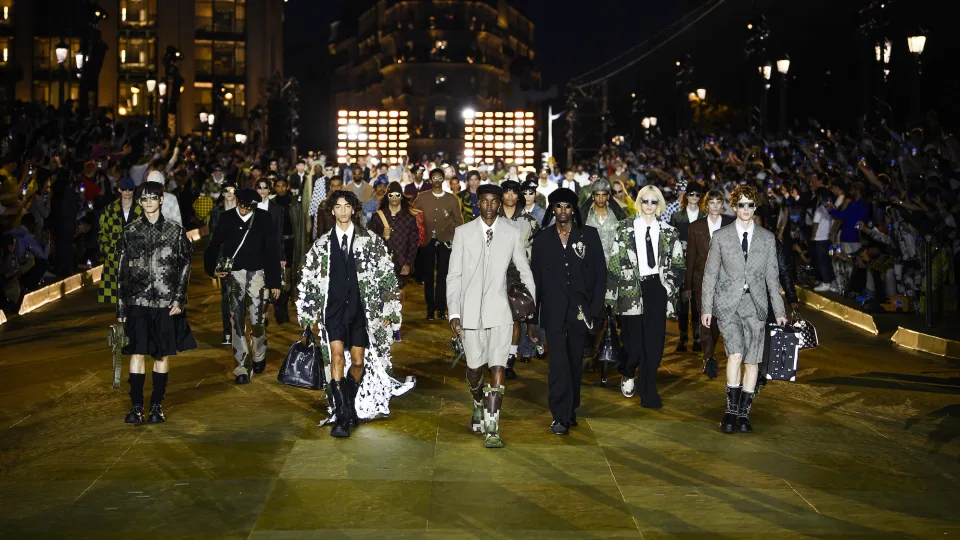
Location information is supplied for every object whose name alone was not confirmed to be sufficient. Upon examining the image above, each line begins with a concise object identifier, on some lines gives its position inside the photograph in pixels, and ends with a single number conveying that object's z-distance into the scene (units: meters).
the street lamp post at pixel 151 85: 41.28
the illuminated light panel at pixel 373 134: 51.66
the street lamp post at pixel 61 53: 32.81
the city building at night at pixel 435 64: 118.50
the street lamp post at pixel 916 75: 24.03
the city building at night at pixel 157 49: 69.88
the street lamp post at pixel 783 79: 30.23
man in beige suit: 9.47
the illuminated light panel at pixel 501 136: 52.66
